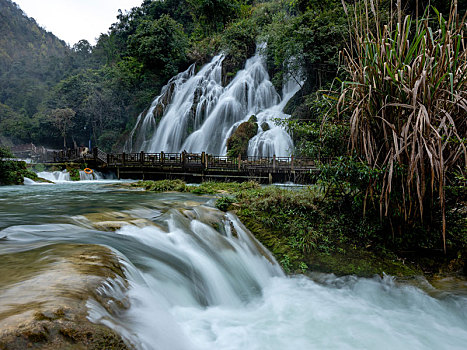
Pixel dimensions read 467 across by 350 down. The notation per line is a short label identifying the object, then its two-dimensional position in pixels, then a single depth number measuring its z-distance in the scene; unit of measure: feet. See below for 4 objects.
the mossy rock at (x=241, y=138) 68.90
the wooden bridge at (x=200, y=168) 47.52
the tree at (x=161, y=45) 110.01
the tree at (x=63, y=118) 129.29
